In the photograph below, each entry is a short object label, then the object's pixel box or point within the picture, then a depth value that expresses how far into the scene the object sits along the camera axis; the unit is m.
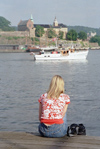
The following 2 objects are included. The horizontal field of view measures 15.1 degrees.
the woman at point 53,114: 5.54
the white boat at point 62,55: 61.34
